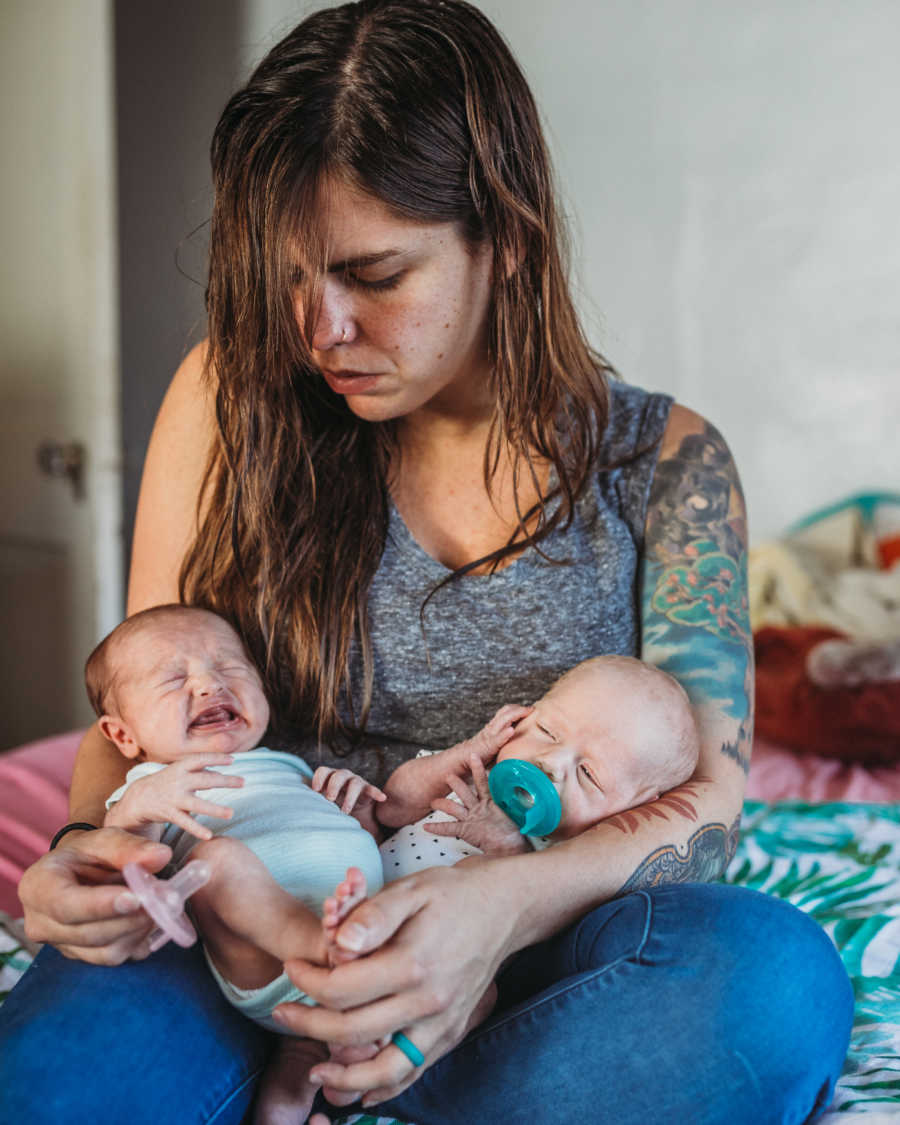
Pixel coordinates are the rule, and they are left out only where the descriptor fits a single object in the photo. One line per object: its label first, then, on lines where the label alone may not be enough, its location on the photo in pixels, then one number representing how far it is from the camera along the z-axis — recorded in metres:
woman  0.90
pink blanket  1.55
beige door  2.49
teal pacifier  1.10
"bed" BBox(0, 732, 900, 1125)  1.09
